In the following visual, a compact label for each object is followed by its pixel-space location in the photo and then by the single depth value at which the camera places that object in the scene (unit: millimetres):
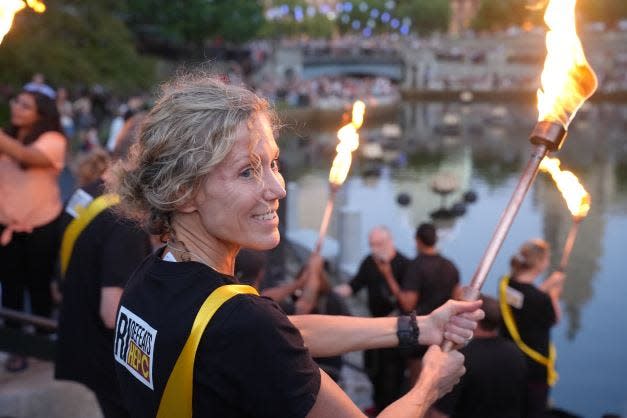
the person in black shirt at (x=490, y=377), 3475
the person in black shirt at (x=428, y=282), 5039
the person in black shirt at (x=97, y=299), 2721
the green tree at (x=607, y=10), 66625
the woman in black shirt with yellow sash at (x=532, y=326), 4602
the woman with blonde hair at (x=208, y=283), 1573
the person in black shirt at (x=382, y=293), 5309
